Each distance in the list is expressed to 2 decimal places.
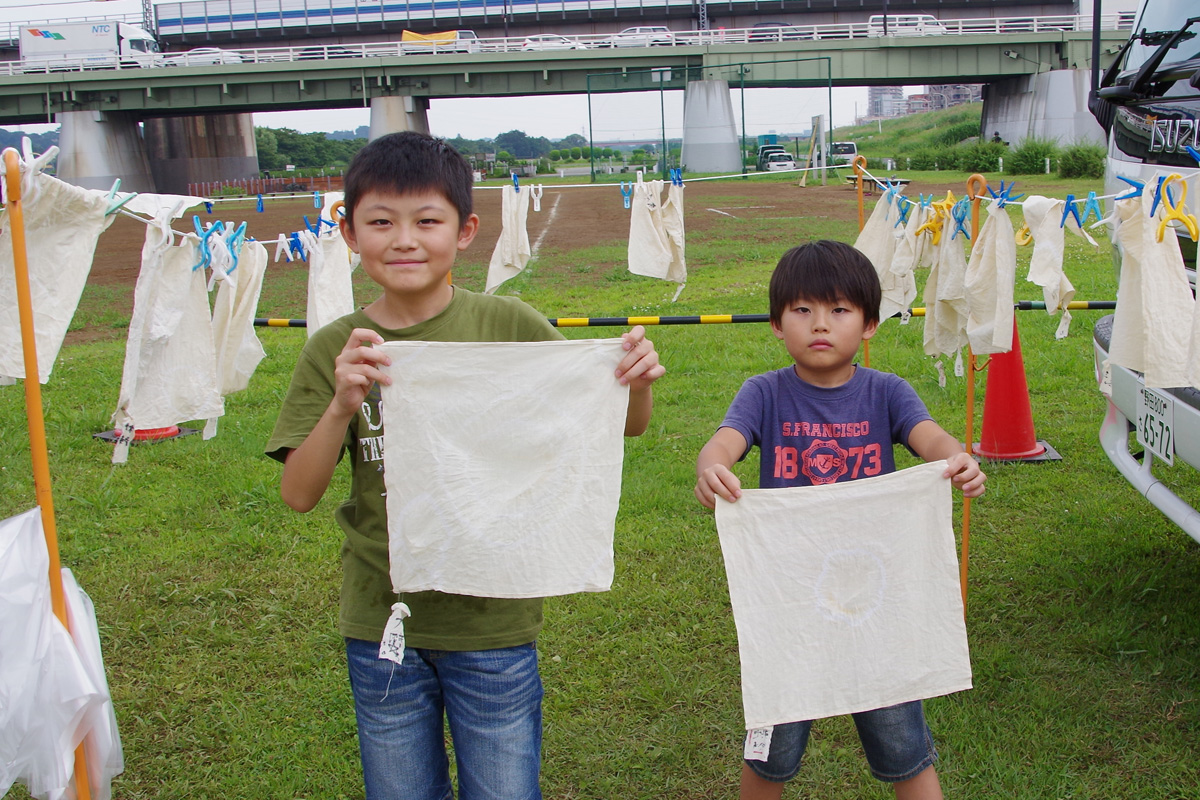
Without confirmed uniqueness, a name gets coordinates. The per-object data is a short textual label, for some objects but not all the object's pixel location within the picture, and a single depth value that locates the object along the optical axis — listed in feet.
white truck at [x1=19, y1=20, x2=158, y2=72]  135.74
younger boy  6.89
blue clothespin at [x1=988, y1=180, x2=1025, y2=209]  10.15
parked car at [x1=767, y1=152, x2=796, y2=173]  111.55
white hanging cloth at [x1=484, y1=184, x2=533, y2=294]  20.58
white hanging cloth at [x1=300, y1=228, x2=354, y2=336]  12.80
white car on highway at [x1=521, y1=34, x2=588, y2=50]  135.74
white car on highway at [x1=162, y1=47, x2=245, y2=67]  138.20
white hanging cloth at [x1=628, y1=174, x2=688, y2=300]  20.95
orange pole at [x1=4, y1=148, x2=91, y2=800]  6.73
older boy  6.15
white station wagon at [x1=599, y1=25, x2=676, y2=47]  136.15
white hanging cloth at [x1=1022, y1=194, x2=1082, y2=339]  9.63
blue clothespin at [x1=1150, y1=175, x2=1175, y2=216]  7.52
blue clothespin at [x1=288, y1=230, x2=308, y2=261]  13.27
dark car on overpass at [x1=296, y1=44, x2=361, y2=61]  137.89
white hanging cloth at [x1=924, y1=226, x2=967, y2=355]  12.37
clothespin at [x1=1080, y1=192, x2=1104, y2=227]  8.64
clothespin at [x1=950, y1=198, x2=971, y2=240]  11.87
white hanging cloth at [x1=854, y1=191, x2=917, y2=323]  15.94
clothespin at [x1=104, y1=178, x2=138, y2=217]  8.14
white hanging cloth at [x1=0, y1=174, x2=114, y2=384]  7.66
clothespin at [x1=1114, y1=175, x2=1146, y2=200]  7.75
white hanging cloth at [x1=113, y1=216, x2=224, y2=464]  10.05
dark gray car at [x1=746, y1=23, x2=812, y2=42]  137.90
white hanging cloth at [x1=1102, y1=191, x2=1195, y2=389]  7.53
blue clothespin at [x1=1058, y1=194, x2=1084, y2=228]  9.29
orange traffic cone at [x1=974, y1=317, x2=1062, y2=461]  17.25
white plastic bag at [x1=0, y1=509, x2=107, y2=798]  6.39
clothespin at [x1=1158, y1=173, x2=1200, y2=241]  7.28
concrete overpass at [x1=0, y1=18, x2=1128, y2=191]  126.00
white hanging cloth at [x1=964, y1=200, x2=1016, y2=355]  10.11
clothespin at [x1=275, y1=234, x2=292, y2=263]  13.65
